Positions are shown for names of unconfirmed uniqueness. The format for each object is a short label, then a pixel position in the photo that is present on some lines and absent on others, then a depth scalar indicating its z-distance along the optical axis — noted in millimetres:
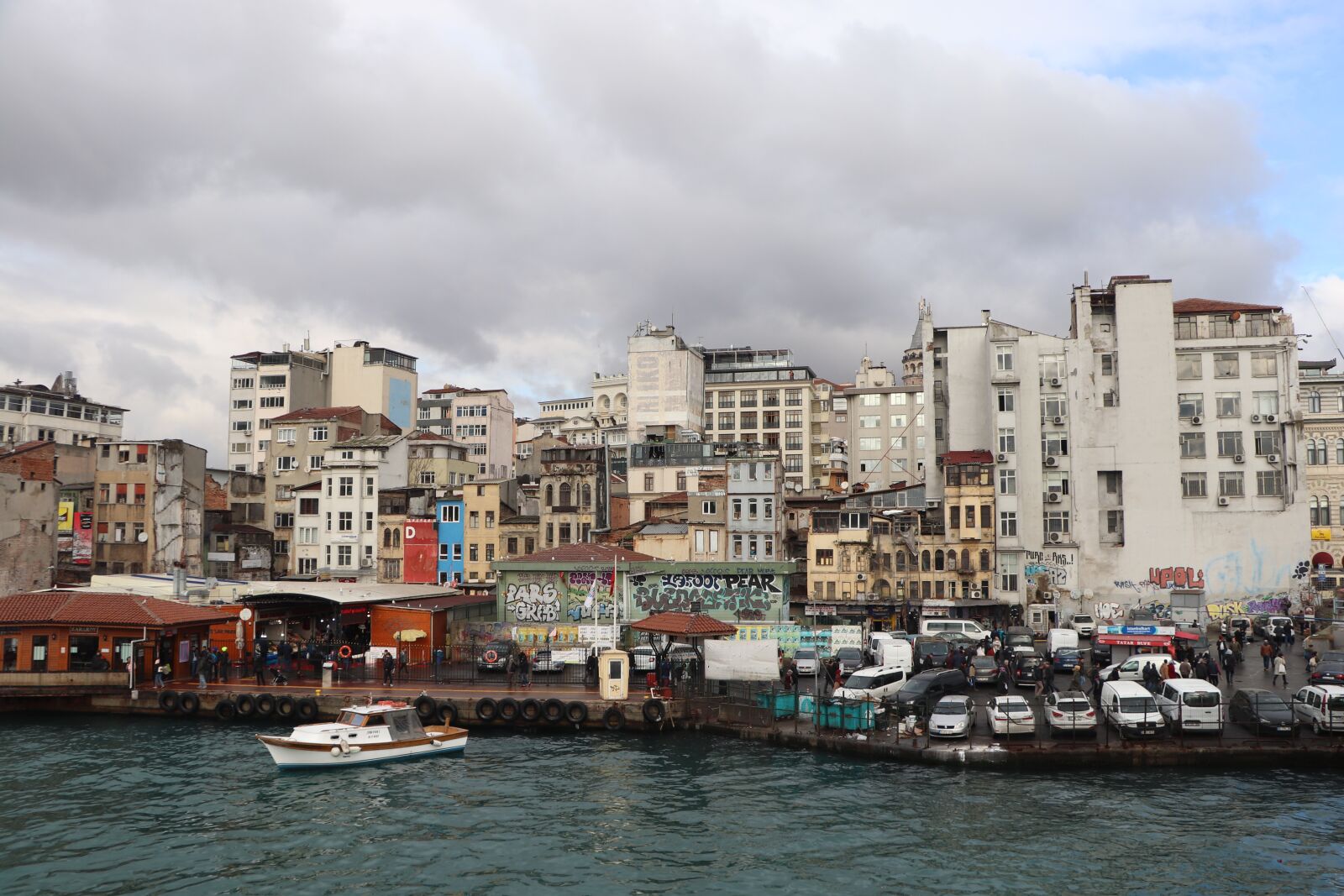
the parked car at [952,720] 36281
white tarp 45281
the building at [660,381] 121062
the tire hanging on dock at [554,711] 42625
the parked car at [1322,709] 35125
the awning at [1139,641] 49562
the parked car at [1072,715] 36156
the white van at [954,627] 57384
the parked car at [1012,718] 35875
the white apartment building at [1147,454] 74875
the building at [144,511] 79125
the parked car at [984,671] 46219
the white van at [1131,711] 35531
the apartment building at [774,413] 134000
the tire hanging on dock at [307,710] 43906
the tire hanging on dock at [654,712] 41875
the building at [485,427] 130250
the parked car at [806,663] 50344
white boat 36500
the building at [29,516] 68500
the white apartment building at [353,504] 81062
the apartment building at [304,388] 119938
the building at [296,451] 88125
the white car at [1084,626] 63812
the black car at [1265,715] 35328
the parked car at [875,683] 41812
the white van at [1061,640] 52469
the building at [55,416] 103250
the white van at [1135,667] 43062
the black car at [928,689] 40281
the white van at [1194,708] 35906
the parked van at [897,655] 46938
